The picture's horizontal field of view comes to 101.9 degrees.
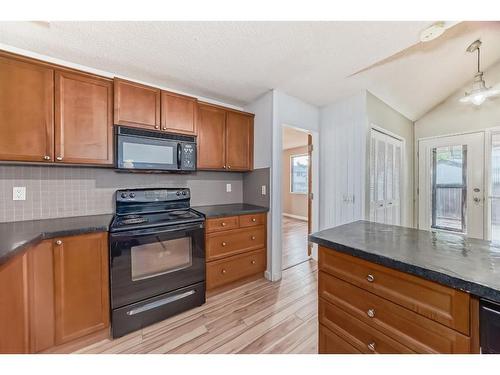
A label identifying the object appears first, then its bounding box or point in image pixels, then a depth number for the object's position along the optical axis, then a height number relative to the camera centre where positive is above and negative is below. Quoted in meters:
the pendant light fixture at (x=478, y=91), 2.33 +1.11
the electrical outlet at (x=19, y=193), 1.72 -0.06
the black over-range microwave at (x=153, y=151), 1.93 +0.36
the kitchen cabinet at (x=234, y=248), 2.18 -0.73
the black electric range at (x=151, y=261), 1.62 -0.67
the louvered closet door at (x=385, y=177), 2.88 +0.11
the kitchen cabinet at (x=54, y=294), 1.18 -0.73
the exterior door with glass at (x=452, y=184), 3.31 +0.01
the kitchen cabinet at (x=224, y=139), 2.49 +0.60
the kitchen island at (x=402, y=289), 0.70 -0.44
